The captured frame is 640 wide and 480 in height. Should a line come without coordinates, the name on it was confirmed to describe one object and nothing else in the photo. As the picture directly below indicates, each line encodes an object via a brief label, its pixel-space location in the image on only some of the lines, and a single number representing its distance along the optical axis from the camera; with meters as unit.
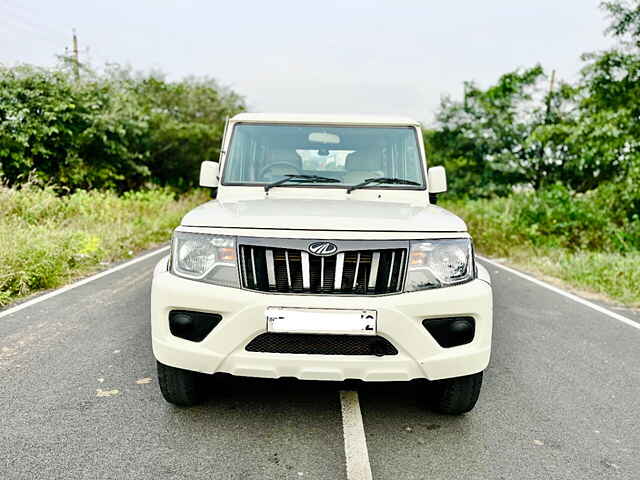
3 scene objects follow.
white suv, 2.98
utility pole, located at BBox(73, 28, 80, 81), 17.23
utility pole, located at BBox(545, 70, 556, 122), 26.39
